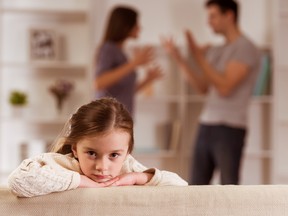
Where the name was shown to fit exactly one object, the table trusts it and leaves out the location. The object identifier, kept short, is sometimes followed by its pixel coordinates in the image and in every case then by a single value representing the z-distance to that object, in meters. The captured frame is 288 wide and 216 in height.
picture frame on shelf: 4.73
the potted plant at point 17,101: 4.67
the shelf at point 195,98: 4.81
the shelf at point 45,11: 4.62
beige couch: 1.33
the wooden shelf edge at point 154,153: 4.71
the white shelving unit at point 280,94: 4.59
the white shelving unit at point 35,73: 4.83
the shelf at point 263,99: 4.67
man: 3.38
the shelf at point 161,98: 4.76
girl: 1.56
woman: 3.50
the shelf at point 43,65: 4.61
